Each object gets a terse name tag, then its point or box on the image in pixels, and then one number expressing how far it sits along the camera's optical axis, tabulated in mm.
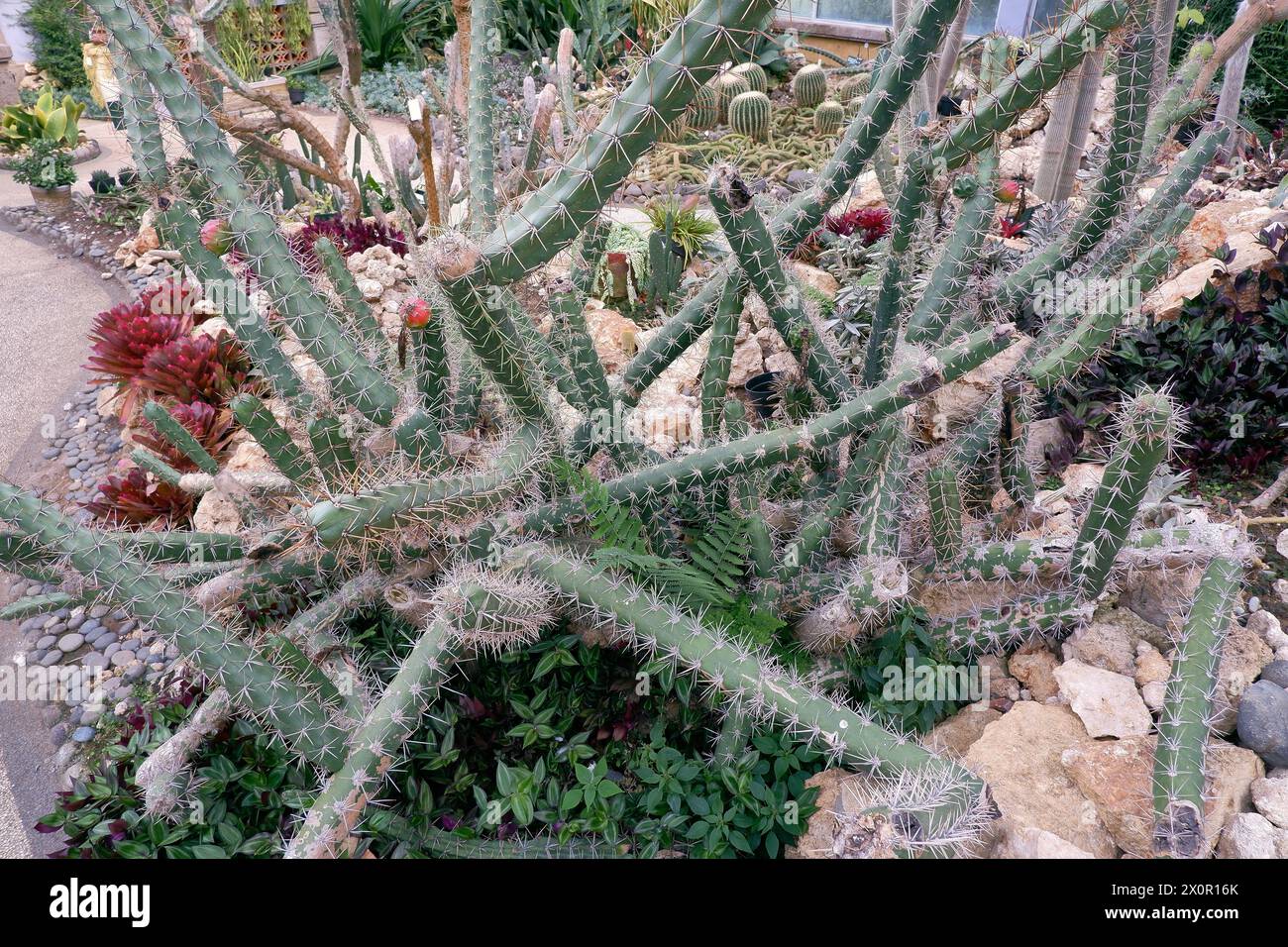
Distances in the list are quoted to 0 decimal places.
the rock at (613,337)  4285
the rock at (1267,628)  2479
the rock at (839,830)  1654
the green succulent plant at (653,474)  1833
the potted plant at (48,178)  7750
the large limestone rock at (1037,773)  2070
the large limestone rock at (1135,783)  2021
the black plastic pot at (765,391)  3604
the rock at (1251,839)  1926
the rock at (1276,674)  2340
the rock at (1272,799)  2021
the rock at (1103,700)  2305
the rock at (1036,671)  2525
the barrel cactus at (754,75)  8891
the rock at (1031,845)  1840
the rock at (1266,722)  2182
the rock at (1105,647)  2506
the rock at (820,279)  4860
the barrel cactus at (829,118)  8016
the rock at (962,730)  2402
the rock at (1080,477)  3023
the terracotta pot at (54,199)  7770
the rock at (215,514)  3395
